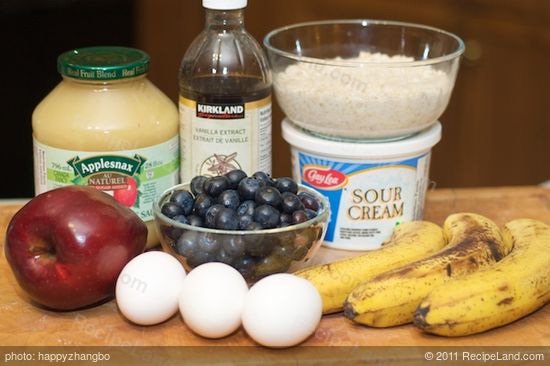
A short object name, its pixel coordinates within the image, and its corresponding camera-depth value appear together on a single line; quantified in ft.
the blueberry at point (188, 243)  2.58
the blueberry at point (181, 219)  2.61
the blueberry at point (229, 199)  2.60
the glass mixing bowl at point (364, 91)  2.81
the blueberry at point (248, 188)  2.61
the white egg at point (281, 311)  2.38
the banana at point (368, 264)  2.58
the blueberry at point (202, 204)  2.61
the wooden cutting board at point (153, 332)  2.49
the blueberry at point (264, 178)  2.67
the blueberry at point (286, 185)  2.68
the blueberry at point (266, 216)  2.56
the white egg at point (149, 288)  2.49
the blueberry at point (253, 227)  2.55
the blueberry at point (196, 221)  2.60
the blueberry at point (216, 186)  2.64
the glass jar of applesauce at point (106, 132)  2.71
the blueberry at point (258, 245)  2.55
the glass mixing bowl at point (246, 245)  2.55
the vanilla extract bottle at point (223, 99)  2.82
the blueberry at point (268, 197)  2.59
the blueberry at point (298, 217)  2.60
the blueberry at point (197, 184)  2.70
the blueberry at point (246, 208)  2.59
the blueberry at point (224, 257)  2.56
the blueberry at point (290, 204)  2.61
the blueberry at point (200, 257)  2.58
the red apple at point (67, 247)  2.51
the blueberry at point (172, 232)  2.60
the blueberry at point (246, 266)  2.58
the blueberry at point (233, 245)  2.54
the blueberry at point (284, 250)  2.59
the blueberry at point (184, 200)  2.65
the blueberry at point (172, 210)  2.63
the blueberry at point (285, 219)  2.59
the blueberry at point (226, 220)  2.55
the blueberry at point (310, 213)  2.64
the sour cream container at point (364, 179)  2.86
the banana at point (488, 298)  2.44
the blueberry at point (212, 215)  2.57
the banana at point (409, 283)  2.49
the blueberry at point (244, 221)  2.56
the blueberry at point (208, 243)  2.56
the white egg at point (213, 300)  2.43
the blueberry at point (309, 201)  2.70
